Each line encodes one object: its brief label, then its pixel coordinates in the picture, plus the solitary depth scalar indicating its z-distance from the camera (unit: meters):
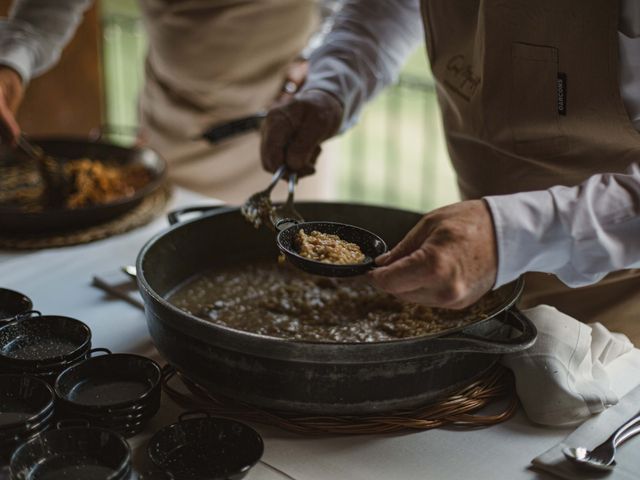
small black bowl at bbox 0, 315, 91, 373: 1.21
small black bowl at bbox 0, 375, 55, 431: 1.12
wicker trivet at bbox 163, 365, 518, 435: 1.19
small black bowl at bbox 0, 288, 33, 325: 1.40
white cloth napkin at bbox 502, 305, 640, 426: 1.20
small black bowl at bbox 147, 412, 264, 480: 1.04
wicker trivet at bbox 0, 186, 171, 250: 1.91
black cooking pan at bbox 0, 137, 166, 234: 1.89
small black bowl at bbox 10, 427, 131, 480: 1.01
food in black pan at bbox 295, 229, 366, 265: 1.21
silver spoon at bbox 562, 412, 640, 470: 1.08
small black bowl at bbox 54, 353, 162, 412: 1.15
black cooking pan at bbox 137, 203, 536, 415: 1.10
